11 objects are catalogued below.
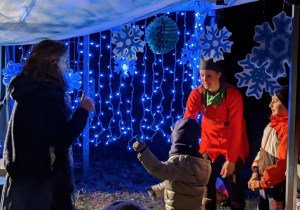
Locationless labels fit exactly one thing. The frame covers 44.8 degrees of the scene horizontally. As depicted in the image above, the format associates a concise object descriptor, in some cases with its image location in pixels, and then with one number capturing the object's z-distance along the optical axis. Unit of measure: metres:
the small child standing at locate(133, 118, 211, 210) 2.93
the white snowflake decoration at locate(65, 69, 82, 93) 4.58
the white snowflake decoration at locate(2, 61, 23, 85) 4.43
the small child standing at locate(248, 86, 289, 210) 3.12
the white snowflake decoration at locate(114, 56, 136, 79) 4.91
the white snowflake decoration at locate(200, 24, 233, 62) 3.34
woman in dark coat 2.35
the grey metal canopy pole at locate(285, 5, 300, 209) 2.24
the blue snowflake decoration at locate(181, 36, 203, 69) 3.90
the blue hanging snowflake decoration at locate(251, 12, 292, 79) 2.67
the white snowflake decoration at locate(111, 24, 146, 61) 3.90
